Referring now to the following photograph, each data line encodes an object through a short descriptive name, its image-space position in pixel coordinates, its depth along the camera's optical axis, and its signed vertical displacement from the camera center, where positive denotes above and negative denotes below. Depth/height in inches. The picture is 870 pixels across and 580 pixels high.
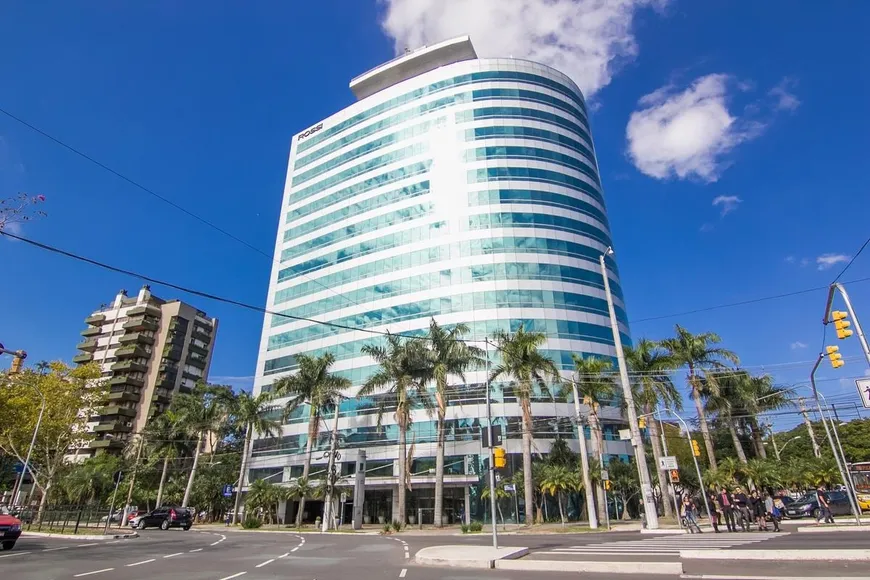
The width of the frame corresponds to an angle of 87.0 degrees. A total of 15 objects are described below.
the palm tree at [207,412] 2159.2 +351.9
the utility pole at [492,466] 633.6 +31.8
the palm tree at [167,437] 2221.0 +262.4
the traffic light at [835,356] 652.1 +173.8
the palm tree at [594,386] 1334.9 +278.6
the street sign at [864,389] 599.5 +118.8
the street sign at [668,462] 986.5 +53.8
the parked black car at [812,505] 1200.2 -43.3
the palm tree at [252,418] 1881.2 +283.2
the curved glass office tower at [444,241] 1764.3 +1071.8
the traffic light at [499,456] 631.2 +43.8
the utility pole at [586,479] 1171.9 +27.0
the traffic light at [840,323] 599.5 +200.2
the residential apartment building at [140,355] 3122.5 +965.9
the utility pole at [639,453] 938.1 +71.7
